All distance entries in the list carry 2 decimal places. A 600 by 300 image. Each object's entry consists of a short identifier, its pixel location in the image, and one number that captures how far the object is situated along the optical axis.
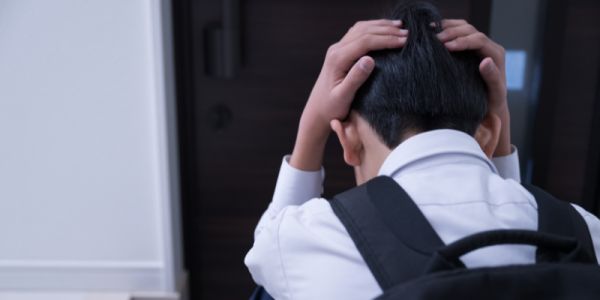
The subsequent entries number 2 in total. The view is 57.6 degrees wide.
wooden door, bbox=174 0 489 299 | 1.49
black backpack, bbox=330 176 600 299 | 0.50
